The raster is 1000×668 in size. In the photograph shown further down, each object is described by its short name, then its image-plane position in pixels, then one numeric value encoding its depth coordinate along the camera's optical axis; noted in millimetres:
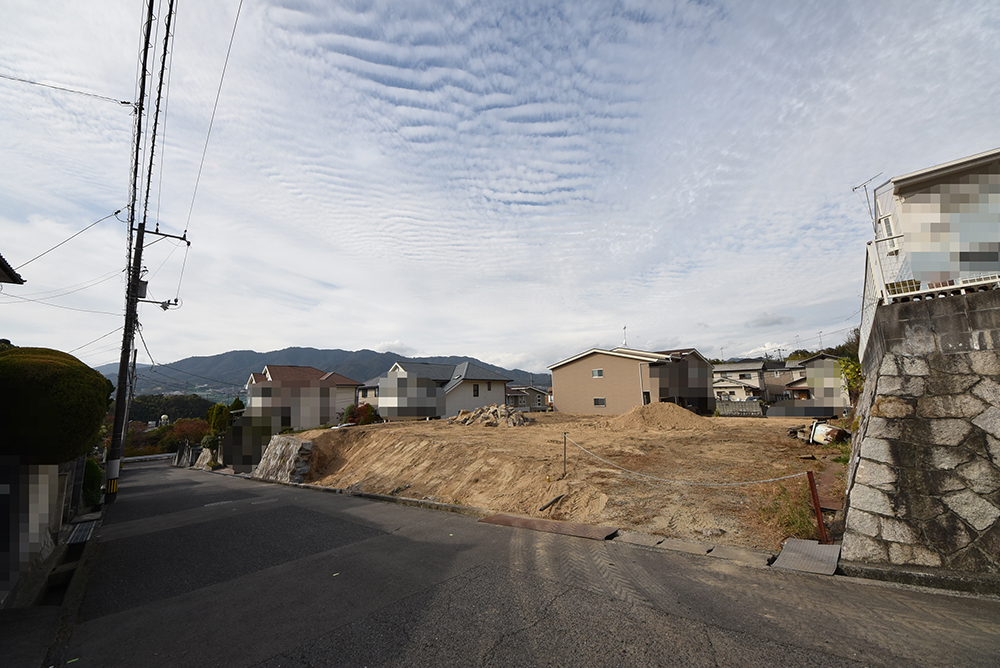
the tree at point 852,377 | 12575
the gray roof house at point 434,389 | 28062
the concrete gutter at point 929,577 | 3982
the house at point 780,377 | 40344
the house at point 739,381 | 39406
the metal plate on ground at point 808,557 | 4660
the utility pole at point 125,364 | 11992
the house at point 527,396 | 41094
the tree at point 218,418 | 24836
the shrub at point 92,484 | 12266
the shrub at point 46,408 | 4184
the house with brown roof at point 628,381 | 25094
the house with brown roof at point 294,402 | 20672
